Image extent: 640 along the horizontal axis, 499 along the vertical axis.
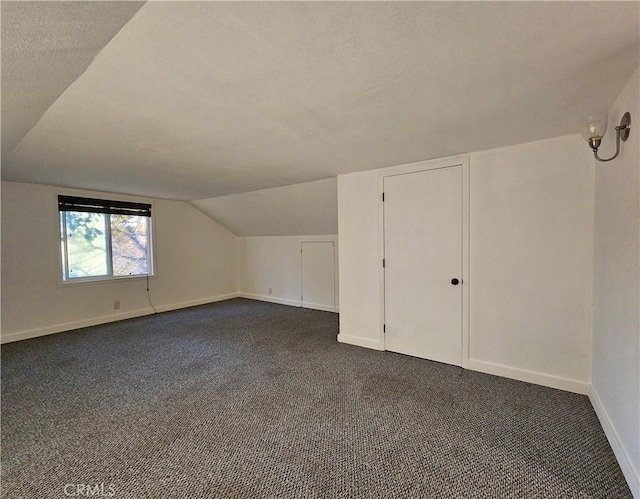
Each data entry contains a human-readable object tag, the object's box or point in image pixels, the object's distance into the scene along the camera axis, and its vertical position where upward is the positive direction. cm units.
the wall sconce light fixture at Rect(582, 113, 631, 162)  170 +64
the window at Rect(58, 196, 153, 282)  437 +9
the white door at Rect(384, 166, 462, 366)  295 -25
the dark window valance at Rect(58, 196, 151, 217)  430 +60
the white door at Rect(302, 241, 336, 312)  538 -63
